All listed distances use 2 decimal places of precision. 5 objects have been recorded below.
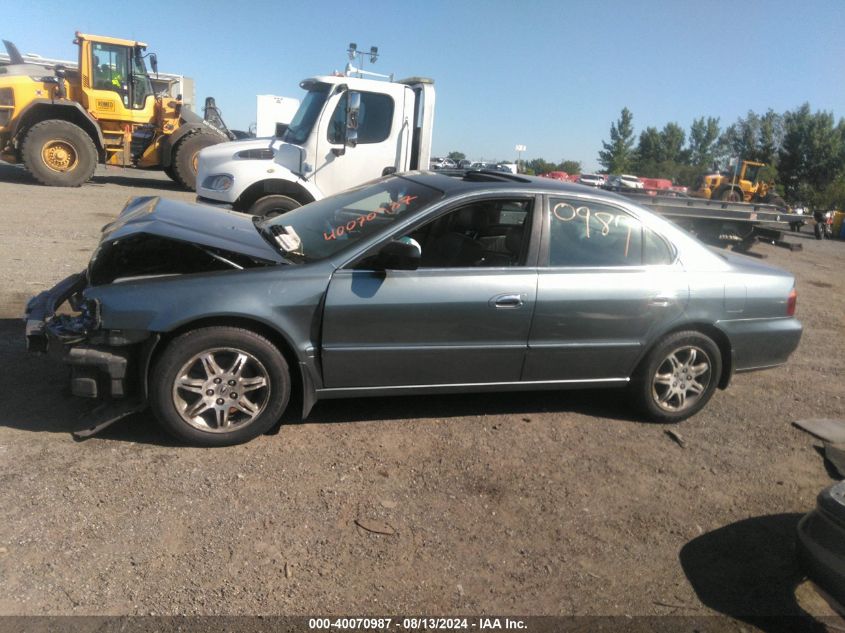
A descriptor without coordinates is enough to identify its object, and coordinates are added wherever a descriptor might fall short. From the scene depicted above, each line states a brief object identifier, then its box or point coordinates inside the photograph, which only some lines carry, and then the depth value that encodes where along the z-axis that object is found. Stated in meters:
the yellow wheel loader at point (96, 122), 14.65
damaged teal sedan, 3.61
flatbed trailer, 12.88
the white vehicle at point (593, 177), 43.13
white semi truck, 8.33
